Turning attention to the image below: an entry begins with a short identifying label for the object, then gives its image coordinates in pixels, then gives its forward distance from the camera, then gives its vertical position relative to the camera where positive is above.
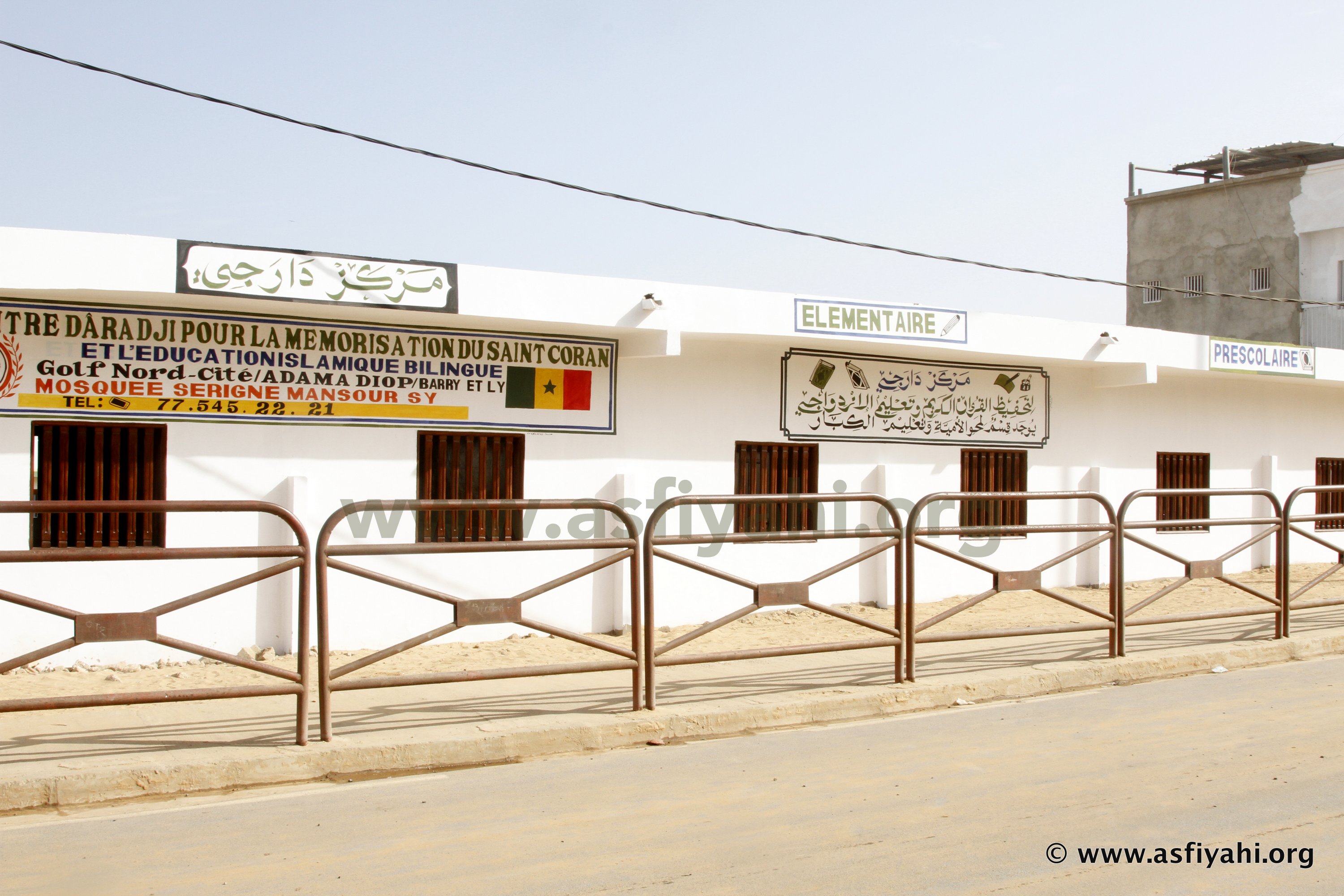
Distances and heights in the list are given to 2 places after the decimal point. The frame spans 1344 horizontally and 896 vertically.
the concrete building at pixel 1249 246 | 24.19 +4.90
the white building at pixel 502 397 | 8.47 +0.55
